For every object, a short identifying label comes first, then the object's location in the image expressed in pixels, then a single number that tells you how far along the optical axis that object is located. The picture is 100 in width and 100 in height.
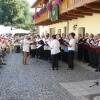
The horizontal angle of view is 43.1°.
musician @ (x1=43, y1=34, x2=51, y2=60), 7.76
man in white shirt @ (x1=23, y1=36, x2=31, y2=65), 7.25
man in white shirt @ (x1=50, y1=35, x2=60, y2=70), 6.13
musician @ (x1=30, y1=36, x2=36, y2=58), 8.42
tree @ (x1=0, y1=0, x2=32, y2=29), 20.19
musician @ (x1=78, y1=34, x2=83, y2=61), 7.09
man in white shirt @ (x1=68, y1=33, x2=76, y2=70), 6.11
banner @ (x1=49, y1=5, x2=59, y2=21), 7.78
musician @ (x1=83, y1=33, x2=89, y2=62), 6.63
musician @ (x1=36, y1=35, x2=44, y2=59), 8.19
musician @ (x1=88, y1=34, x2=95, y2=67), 6.12
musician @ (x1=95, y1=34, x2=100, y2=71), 5.78
